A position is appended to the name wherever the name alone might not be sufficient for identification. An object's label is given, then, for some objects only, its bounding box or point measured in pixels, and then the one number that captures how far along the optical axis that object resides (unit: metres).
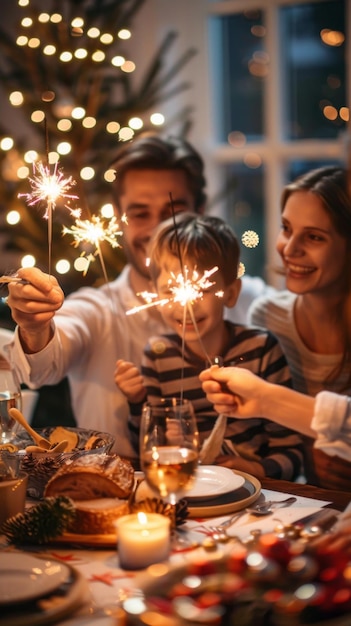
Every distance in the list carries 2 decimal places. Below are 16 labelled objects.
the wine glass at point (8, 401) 1.65
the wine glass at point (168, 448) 1.29
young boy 1.93
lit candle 1.23
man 2.35
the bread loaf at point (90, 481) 1.38
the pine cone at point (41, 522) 1.30
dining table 1.09
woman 2.04
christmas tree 2.96
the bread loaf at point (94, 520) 1.33
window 3.32
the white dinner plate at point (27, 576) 1.11
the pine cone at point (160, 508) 1.36
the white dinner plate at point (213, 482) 1.47
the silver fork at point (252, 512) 1.35
